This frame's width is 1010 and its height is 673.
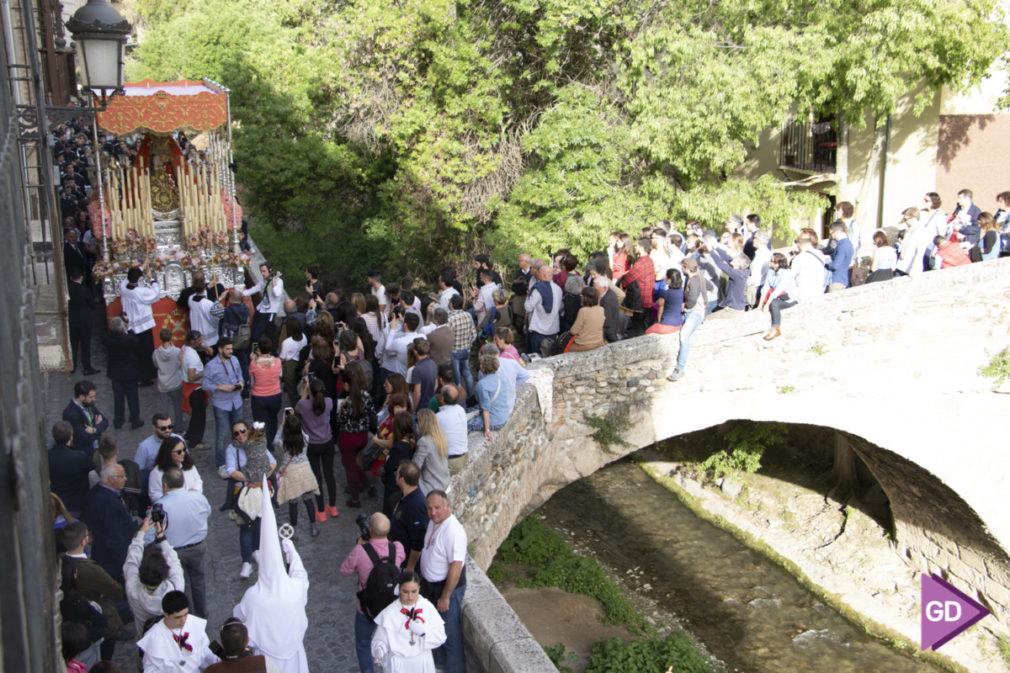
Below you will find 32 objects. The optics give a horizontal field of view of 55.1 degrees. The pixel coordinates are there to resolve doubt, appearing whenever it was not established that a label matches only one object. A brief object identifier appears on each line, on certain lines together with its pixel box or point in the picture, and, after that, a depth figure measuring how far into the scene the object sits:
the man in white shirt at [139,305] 11.27
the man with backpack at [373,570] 6.25
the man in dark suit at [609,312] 11.74
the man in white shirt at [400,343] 9.84
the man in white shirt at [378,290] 11.95
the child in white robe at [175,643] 5.43
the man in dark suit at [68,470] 7.39
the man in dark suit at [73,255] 12.65
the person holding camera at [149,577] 6.11
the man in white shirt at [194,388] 9.98
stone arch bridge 12.17
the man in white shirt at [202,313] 11.30
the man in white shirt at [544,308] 11.76
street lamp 7.85
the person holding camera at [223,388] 9.64
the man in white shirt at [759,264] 12.55
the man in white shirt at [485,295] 12.29
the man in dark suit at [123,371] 10.52
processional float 13.92
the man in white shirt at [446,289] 11.28
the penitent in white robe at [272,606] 5.83
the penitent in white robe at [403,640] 5.91
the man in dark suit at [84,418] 8.46
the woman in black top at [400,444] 7.81
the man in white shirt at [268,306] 11.74
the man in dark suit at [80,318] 11.77
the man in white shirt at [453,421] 8.12
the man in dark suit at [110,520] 6.94
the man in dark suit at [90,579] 5.98
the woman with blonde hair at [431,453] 7.62
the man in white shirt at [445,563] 6.50
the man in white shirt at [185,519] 6.85
